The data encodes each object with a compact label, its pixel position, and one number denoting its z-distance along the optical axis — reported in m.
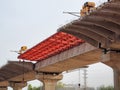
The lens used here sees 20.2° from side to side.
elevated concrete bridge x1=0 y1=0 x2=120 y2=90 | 32.27
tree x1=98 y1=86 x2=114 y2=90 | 130.38
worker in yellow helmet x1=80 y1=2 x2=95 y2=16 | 37.22
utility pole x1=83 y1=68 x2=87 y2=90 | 122.62
